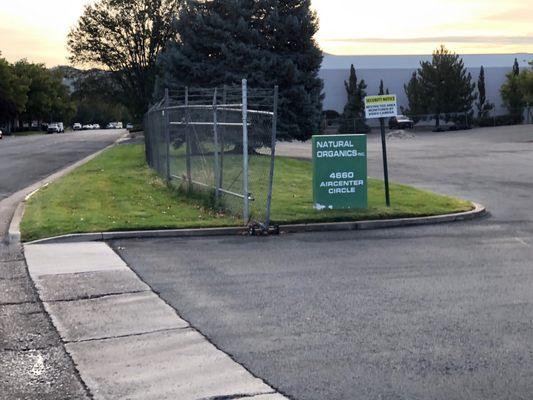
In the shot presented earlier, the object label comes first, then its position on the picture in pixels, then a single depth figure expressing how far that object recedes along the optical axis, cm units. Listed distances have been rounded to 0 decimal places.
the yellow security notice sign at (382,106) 1426
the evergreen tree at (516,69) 7639
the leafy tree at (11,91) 9619
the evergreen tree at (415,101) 7462
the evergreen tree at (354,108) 6825
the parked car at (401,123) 7150
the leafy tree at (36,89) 11744
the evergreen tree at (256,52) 3106
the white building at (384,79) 8506
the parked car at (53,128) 11388
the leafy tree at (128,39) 6631
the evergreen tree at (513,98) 7263
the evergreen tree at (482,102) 7775
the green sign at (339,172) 1364
